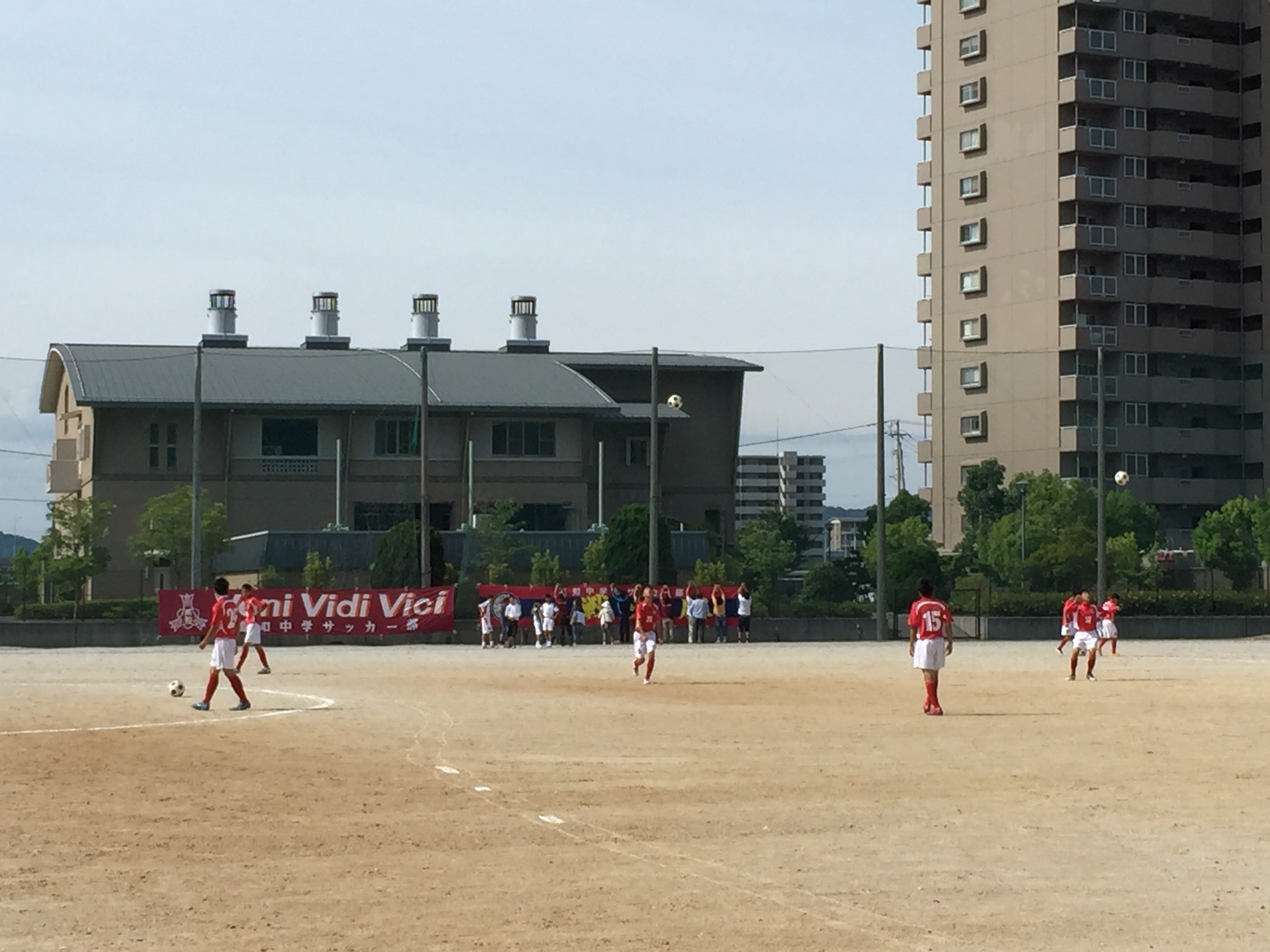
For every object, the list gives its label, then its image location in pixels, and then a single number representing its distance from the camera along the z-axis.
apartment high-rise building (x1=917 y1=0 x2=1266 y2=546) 105.88
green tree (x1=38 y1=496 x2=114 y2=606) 76.81
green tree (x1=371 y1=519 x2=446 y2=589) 67.19
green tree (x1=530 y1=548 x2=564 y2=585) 72.25
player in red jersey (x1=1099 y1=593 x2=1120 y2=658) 45.06
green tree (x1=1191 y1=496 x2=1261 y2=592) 93.19
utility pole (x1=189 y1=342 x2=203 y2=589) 65.38
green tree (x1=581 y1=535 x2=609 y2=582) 74.06
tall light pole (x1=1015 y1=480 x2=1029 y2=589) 90.69
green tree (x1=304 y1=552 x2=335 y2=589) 68.88
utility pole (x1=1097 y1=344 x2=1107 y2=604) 68.50
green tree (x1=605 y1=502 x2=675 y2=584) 72.75
